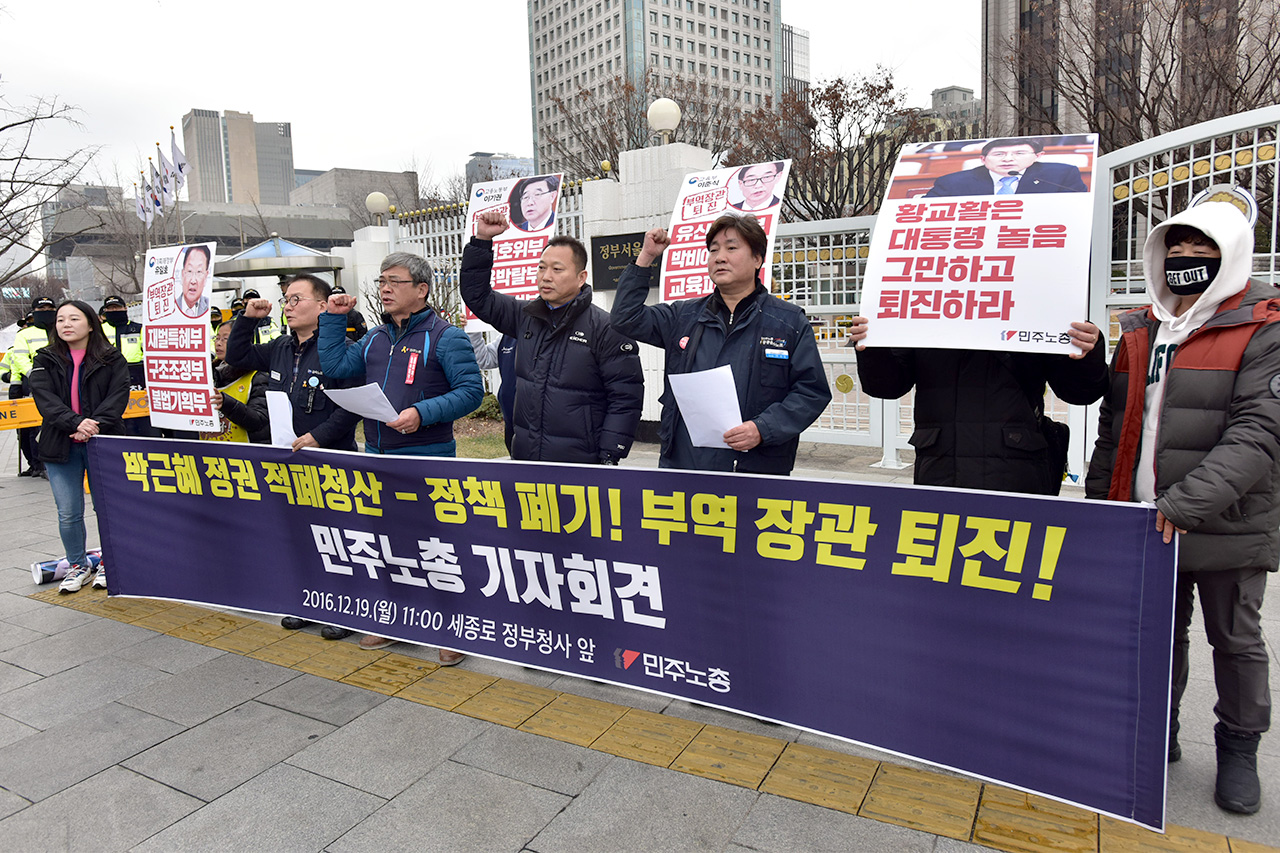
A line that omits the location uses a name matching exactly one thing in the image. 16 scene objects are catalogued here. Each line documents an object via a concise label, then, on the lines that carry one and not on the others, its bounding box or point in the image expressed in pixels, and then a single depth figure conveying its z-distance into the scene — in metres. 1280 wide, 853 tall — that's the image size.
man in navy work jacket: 3.22
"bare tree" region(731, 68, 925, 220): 20.94
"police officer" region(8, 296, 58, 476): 6.97
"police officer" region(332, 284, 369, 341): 6.02
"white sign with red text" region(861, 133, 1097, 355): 2.56
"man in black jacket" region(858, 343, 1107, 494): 2.93
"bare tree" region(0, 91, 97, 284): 8.47
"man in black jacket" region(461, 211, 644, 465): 3.74
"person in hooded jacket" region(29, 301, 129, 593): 4.82
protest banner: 2.34
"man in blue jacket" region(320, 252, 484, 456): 3.99
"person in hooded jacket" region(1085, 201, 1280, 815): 2.36
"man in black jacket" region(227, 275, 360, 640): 4.29
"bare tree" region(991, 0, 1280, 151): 12.61
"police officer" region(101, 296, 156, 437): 7.96
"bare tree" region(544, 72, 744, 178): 26.47
